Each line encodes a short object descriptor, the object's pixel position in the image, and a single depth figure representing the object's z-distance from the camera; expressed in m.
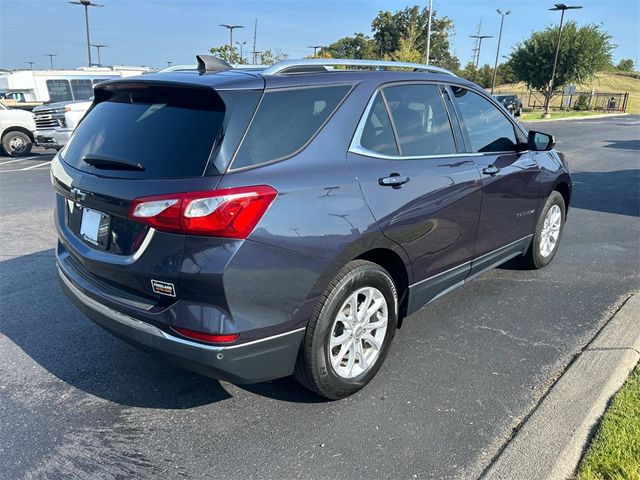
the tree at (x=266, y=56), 45.34
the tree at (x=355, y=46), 73.29
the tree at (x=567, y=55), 45.97
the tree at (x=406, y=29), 69.62
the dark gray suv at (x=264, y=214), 2.30
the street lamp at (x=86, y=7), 31.53
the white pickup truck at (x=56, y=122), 13.24
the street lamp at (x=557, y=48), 37.61
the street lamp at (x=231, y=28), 40.77
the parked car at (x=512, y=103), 37.01
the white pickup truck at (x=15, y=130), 14.67
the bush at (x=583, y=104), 53.53
